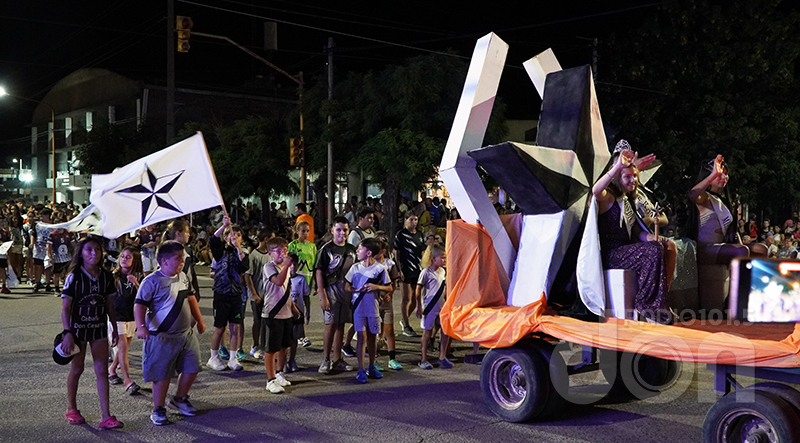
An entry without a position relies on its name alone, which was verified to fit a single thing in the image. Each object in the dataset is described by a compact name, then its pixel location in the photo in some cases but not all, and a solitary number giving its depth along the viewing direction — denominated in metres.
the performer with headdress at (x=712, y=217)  6.92
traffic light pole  20.74
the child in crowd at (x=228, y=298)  8.46
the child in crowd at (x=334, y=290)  8.34
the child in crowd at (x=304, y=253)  9.70
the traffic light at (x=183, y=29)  17.25
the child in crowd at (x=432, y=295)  8.79
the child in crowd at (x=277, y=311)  7.47
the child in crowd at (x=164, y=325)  6.32
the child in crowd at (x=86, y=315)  6.24
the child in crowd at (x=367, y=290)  7.96
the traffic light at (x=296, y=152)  21.69
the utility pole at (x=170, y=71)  21.12
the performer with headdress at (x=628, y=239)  6.05
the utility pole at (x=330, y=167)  21.59
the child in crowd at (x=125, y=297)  7.68
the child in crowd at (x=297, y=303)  8.47
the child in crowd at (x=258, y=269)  8.52
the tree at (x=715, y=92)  21.42
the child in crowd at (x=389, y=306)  8.28
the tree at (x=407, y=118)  18.84
